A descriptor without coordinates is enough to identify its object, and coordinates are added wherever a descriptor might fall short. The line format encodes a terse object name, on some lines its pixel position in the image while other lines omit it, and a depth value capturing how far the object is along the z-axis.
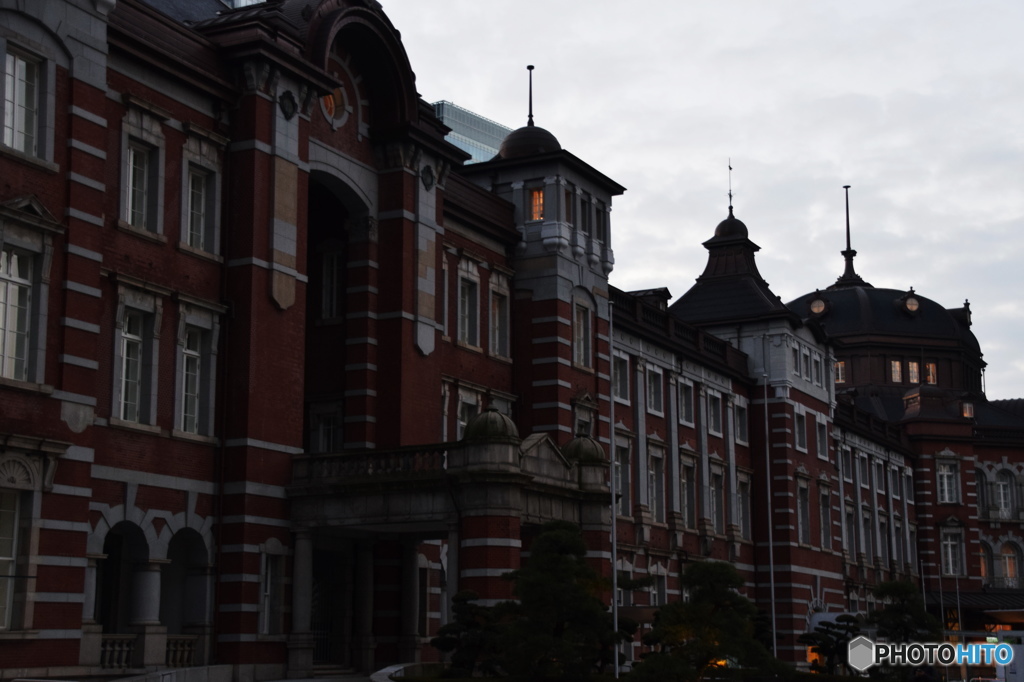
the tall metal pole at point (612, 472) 33.00
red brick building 26.81
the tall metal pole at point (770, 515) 58.28
